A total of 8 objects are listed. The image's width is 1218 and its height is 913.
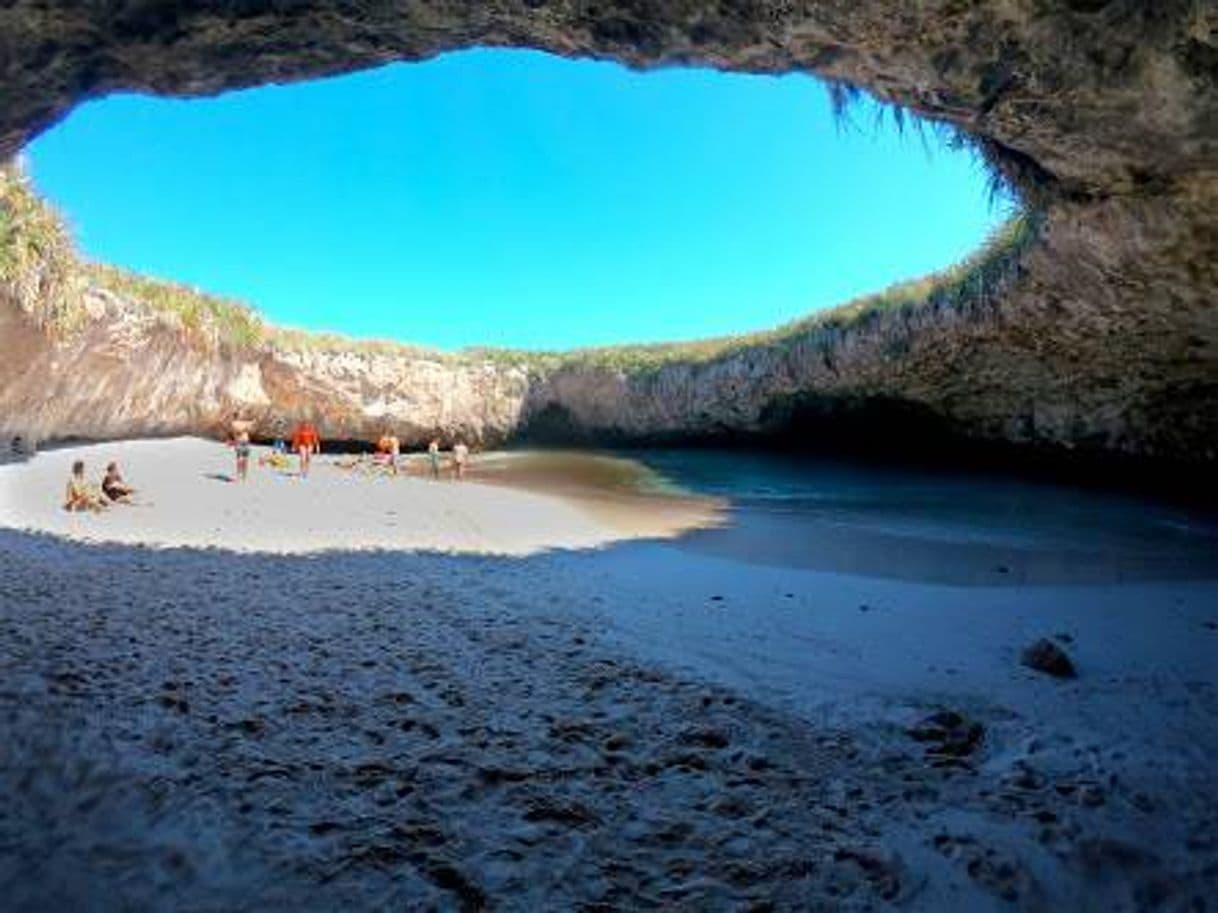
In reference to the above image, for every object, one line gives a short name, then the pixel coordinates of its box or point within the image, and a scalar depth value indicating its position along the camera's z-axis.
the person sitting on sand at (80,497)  13.22
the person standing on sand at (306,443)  21.53
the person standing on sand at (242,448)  18.94
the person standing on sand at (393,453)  23.72
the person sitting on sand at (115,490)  14.55
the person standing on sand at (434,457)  23.62
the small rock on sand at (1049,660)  5.52
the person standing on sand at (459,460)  22.81
